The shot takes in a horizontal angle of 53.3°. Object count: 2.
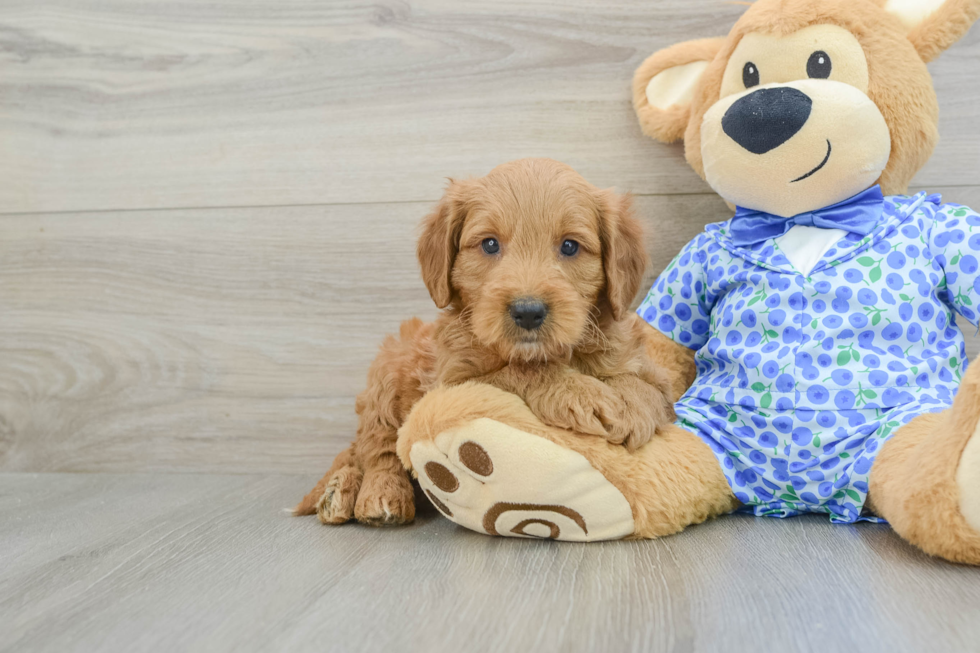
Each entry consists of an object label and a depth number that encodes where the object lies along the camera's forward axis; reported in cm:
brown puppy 54
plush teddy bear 55
